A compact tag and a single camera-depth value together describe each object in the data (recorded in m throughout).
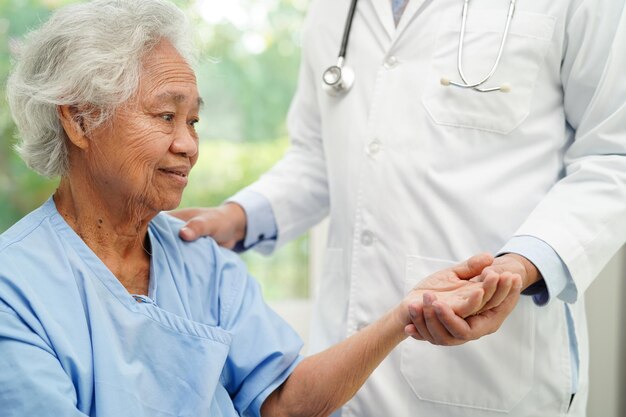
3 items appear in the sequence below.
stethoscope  1.58
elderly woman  1.17
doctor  1.33
